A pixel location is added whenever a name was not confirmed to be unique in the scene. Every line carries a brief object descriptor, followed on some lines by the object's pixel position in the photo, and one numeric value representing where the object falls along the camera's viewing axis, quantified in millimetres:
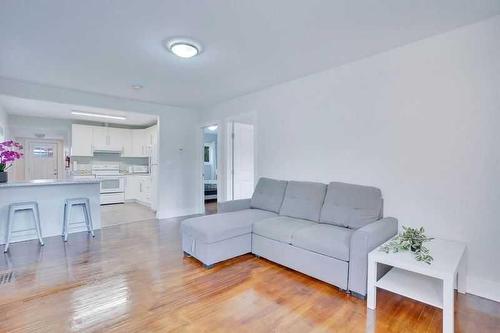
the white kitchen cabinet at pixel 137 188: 7125
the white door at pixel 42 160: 6832
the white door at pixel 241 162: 5160
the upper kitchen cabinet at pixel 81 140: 6758
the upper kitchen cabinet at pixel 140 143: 7496
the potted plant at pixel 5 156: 3498
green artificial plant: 2074
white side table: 1696
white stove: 6965
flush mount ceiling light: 2549
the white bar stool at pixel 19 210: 3453
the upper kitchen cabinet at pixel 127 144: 7611
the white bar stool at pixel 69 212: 3914
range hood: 7076
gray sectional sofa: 2281
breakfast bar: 3709
